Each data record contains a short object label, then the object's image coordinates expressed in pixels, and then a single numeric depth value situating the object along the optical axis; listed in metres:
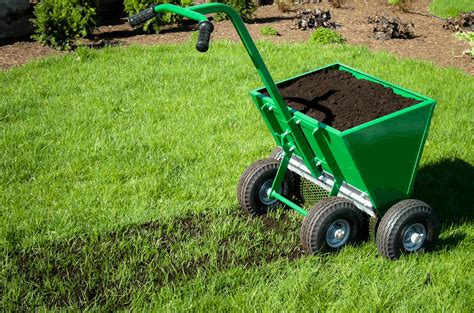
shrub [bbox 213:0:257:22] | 10.00
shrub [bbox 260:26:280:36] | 9.58
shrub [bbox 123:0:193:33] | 9.74
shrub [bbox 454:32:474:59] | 8.57
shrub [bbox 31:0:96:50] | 8.96
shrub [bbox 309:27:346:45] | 9.10
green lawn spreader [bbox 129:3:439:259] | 4.10
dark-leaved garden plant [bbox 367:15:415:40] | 9.35
